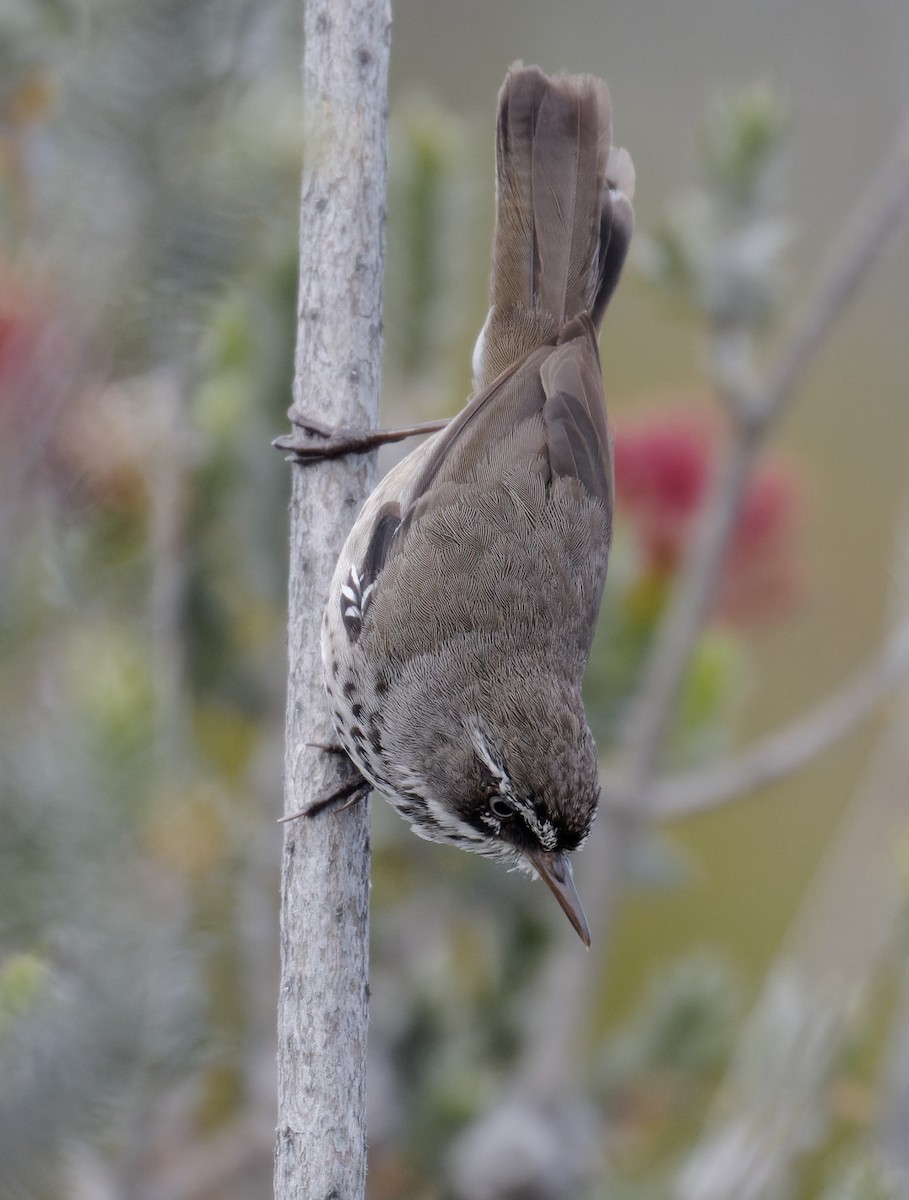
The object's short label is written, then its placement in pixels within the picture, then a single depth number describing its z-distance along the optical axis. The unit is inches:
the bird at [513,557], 179.9
